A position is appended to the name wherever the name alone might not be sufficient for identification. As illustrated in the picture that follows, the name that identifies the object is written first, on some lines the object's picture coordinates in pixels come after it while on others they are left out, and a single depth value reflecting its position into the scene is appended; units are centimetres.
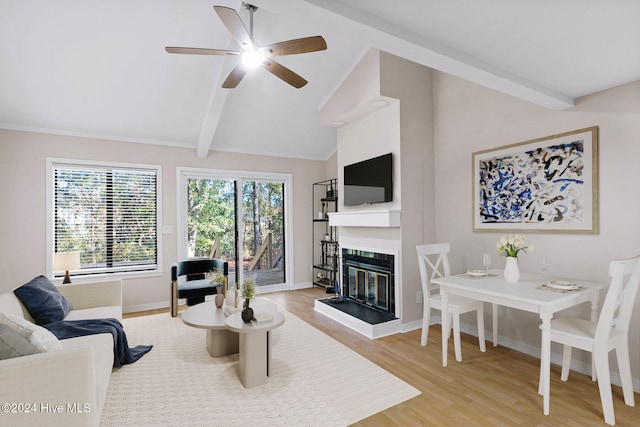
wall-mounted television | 376
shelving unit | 577
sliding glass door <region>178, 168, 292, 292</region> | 499
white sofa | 141
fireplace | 381
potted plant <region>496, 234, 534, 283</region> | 260
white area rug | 209
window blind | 416
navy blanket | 244
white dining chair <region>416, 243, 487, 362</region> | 286
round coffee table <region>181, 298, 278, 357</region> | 286
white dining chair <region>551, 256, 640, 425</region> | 195
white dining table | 208
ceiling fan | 211
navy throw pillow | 259
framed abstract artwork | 261
